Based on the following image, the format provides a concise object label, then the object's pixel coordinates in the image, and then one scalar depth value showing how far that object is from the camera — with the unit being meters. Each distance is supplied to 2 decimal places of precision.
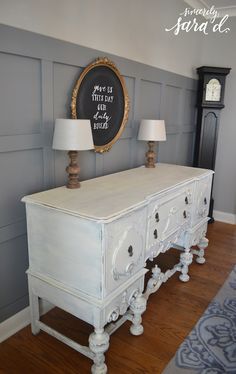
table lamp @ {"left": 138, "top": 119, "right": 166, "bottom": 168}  2.43
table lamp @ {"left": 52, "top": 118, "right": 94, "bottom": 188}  1.62
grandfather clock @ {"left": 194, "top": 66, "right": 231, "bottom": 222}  3.45
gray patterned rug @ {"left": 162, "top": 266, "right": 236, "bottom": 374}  1.62
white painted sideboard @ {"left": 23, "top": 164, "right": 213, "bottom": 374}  1.40
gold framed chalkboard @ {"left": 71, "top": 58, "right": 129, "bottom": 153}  1.97
